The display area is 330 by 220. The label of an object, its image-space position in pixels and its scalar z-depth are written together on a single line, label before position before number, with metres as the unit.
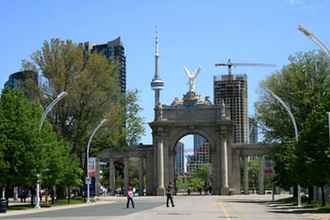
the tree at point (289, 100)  65.94
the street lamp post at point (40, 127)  56.11
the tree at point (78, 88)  73.25
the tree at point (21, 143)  53.22
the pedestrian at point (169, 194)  52.66
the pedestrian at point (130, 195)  54.06
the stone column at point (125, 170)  120.75
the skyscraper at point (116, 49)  154.00
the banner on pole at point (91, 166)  72.00
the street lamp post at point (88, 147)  70.06
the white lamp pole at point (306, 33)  33.72
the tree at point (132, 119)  83.19
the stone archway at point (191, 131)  115.62
